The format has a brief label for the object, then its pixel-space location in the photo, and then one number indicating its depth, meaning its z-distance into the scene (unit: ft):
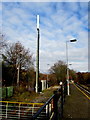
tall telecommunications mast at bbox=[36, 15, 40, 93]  39.51
